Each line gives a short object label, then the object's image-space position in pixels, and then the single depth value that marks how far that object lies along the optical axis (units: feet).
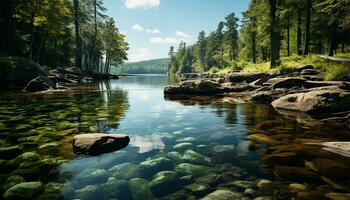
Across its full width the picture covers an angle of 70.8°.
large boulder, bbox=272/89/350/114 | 27.37
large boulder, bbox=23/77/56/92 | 57.36
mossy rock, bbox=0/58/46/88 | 59.93
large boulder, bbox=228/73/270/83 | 69.15
